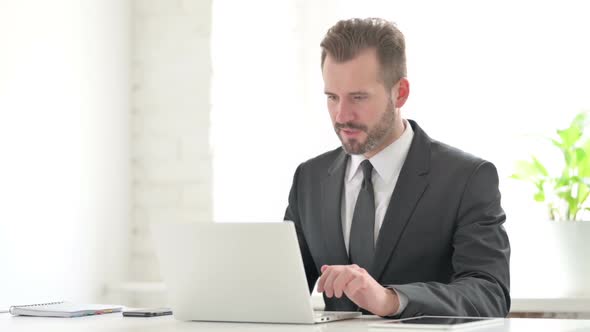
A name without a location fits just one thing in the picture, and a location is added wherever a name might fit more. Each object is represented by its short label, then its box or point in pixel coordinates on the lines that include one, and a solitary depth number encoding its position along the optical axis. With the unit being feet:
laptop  8.66
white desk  8.32
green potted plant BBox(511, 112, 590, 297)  14.18
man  10.90
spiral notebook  10.20
